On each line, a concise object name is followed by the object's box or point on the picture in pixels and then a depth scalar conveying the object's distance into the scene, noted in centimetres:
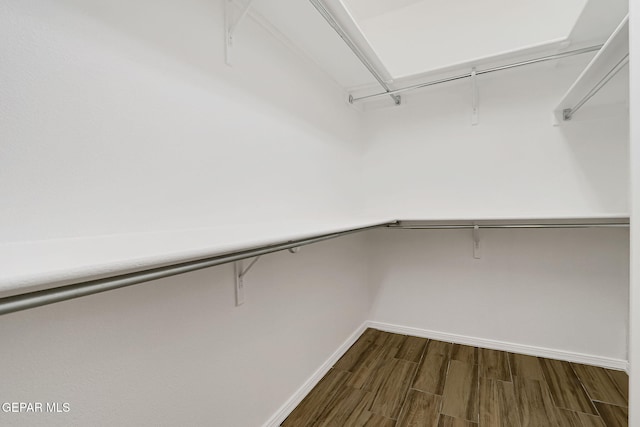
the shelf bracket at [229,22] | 107
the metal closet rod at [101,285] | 39
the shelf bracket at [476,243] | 191
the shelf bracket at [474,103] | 188
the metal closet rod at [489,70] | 151
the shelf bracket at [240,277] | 108
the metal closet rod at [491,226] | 154
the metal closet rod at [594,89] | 104
